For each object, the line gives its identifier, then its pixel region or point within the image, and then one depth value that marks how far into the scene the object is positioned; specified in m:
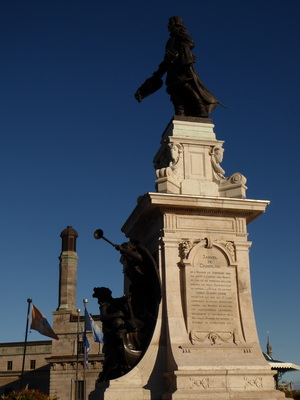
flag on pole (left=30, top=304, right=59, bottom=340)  28.81
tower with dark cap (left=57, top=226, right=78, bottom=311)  63.78
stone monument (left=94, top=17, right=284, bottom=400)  10.62
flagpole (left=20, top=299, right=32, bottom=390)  30.23
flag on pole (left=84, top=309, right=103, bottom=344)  33.31
